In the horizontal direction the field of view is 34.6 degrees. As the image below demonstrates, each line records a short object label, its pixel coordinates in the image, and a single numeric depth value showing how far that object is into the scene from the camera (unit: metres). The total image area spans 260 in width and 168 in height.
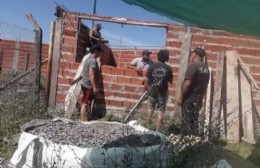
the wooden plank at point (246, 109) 6.81
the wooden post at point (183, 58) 7.28
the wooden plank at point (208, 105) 6.60
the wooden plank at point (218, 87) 6.77
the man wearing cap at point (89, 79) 7.11
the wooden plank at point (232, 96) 6.71
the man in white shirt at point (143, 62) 8.17
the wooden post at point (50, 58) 7.74
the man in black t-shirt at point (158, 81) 6.78
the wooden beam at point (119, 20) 7.72
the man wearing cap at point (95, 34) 8.77
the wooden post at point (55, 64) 7.75
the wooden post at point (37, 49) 6.84
